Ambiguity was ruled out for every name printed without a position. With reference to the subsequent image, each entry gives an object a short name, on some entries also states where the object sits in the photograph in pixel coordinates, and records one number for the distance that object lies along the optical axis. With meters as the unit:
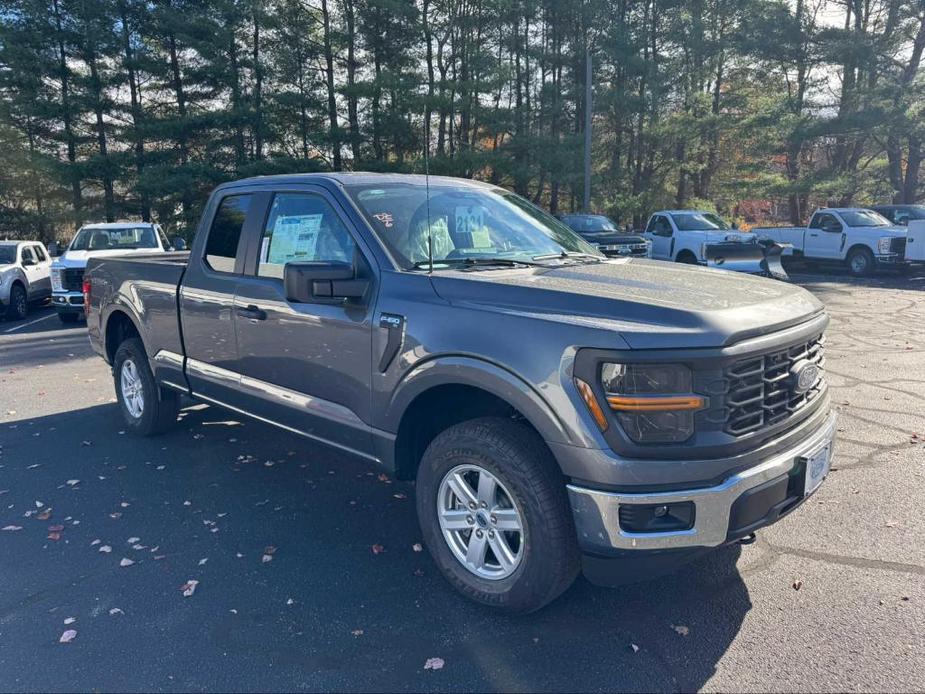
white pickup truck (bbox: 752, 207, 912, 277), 16.78
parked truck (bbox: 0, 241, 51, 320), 13.41
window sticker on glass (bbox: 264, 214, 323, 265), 3.90
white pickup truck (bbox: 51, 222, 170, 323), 12.20
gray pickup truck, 2.56
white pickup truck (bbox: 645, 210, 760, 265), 16.30
